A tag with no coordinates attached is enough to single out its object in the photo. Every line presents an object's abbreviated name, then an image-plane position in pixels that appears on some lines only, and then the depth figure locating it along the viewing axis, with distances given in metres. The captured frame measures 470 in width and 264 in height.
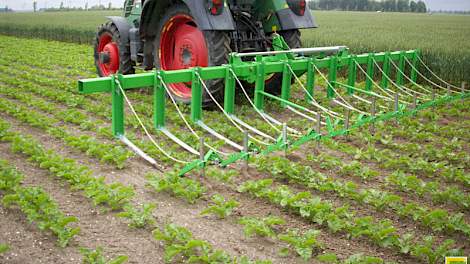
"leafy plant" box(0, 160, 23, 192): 3.79
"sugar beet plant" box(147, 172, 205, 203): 3.75
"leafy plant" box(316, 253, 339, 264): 2.84
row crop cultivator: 4.41
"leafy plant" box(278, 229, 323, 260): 2.92
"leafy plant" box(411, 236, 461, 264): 2.85
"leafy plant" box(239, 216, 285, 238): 3.16
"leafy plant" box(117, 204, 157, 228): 3.30
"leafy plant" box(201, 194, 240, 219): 3.42
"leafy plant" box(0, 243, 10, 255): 2.83
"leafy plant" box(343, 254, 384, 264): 2.77
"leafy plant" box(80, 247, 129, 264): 2.75
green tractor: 6.02
